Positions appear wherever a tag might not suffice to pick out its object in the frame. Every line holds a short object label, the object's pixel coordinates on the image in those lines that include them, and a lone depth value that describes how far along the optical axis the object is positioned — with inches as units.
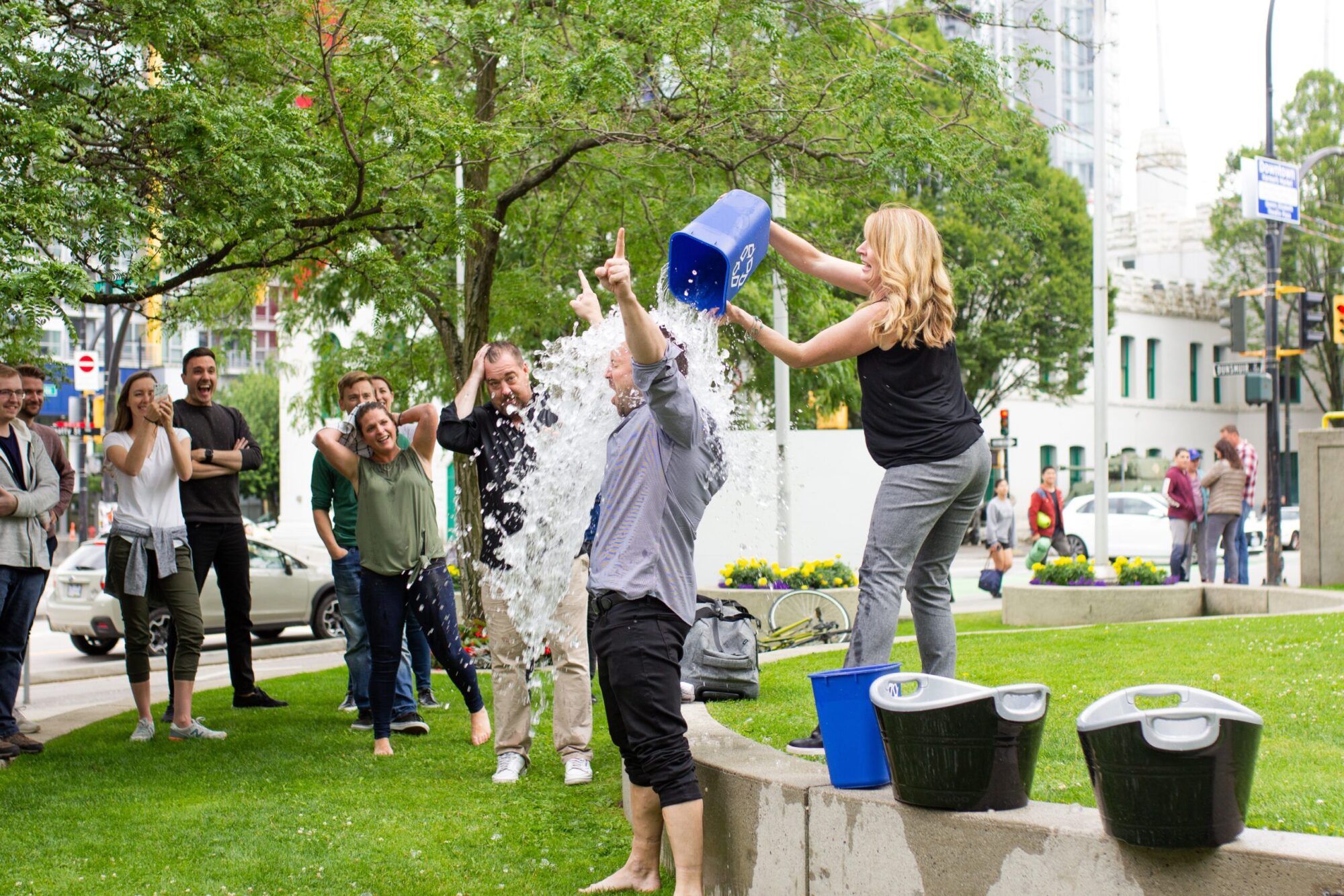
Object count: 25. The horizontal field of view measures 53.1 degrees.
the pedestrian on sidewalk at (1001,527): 768.3
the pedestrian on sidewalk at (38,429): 322.3
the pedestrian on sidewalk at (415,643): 299.7
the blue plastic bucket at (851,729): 153.6
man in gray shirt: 164.6
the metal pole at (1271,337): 753.0
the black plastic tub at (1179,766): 117.6
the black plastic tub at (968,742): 138.3
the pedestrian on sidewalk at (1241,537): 689.6
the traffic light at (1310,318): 831.1
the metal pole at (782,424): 615.4
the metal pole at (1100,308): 796.6
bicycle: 442.0
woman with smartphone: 291.3
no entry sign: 938.1
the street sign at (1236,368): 804.6
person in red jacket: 799.7
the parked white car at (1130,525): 1152.2
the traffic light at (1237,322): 798.5
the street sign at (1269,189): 748.0
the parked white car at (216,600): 601.9
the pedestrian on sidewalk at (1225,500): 671.1
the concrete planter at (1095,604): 515.2
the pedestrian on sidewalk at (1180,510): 701.3
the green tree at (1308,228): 1847.9
